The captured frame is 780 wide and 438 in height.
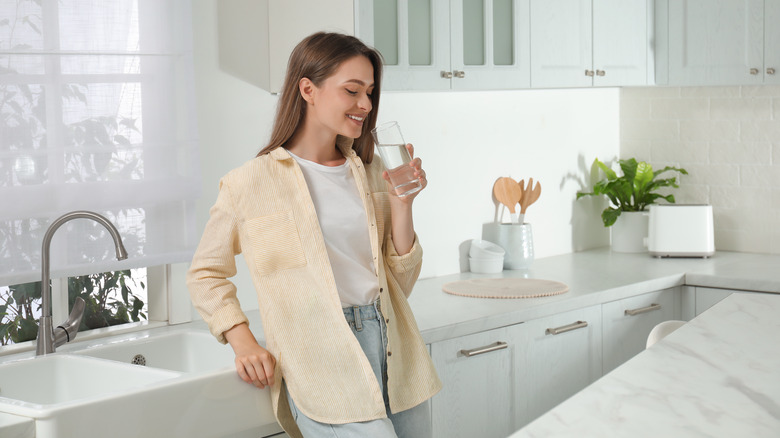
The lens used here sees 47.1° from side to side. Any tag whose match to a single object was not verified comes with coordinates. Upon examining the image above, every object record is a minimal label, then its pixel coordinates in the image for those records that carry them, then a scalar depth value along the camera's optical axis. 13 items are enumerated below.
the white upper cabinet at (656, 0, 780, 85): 3.33
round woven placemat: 2.82
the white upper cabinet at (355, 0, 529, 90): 2.57
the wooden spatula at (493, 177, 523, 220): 3.43
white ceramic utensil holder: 3.37
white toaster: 3.53
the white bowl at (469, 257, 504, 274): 3.28
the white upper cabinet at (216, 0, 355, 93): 2.44
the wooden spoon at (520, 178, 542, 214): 3.45
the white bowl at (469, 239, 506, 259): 3.30
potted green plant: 3.78
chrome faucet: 2.04
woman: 1.69
